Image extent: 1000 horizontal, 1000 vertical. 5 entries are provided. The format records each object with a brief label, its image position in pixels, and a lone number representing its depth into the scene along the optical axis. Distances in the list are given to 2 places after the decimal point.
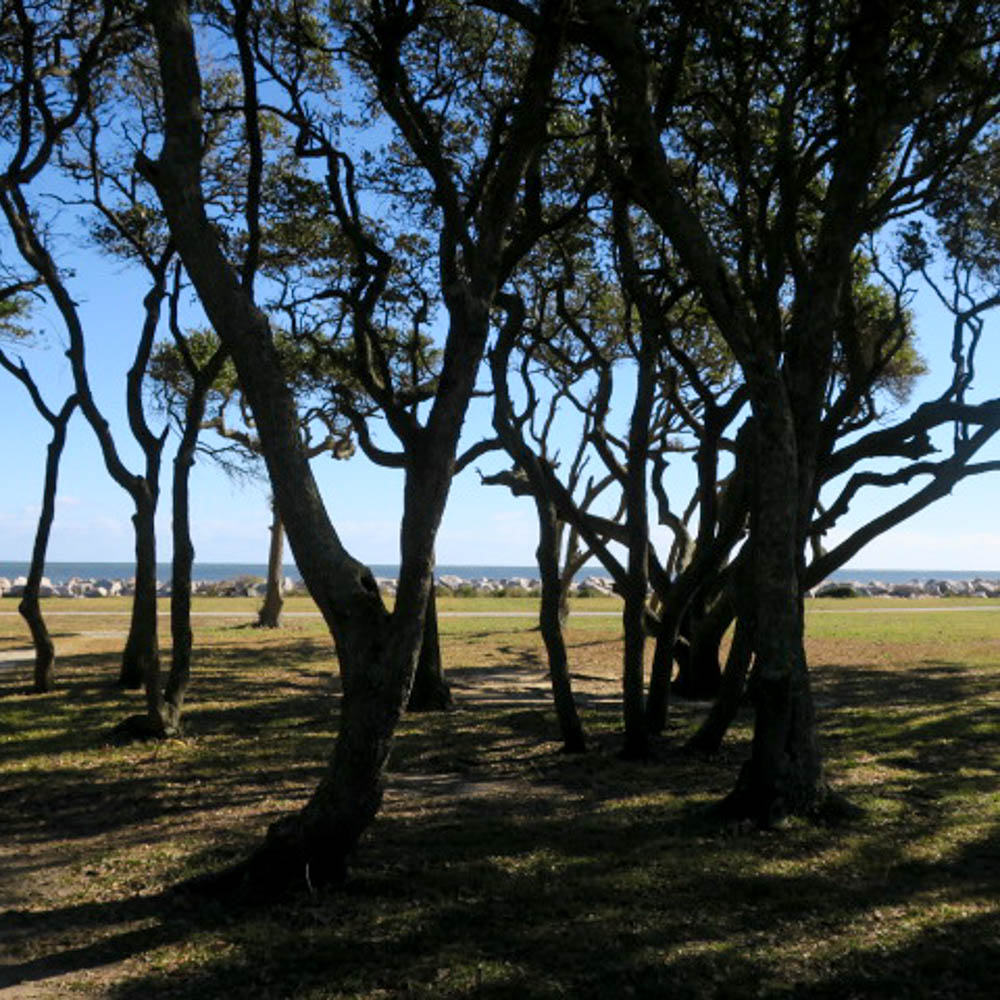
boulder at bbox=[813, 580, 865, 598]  52.53
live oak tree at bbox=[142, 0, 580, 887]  6.07
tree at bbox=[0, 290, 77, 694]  14.92
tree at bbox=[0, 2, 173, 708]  13.00
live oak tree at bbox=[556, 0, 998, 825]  8.06
